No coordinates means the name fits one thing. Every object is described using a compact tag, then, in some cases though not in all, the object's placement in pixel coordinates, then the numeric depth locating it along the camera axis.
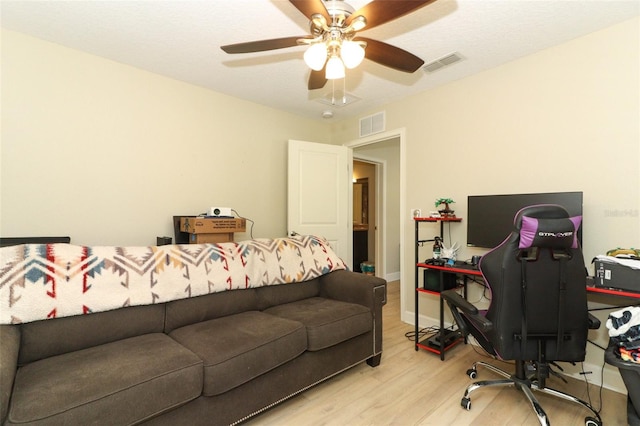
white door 3.78
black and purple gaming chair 1.56
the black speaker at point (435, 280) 2.71
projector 2.96
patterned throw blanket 1.53
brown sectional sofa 1.20
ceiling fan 1.45
